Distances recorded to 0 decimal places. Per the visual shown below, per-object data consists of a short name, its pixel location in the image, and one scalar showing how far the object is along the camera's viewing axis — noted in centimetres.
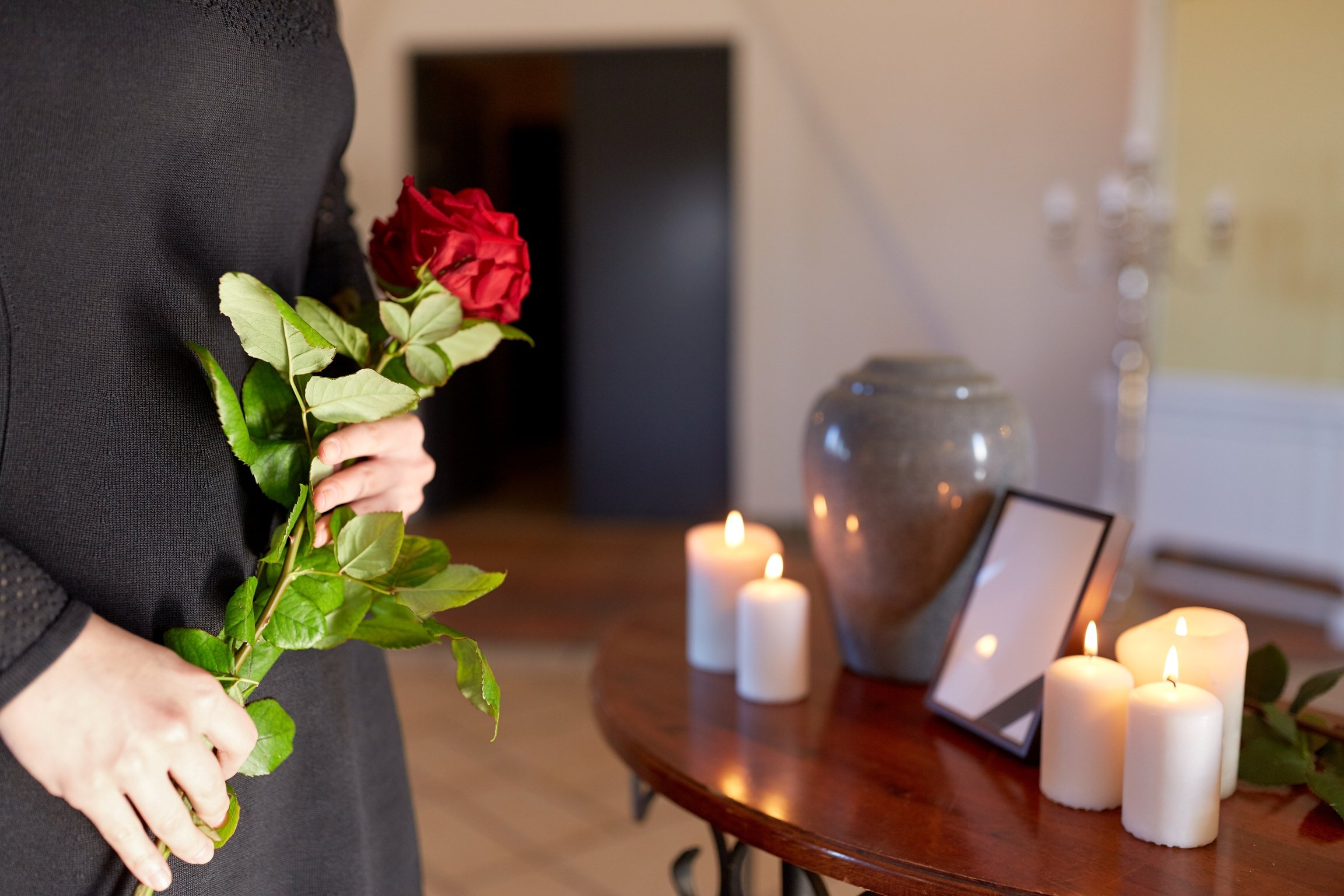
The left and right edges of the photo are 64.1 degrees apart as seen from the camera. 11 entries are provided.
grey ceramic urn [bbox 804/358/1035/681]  91
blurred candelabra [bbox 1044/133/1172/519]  354
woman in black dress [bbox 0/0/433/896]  50
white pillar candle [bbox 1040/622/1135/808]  69
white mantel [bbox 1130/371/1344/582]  324
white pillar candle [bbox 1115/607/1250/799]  69
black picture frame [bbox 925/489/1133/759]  78
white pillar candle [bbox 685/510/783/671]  101
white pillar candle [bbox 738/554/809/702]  92
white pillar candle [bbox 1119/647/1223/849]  64
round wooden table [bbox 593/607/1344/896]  62
